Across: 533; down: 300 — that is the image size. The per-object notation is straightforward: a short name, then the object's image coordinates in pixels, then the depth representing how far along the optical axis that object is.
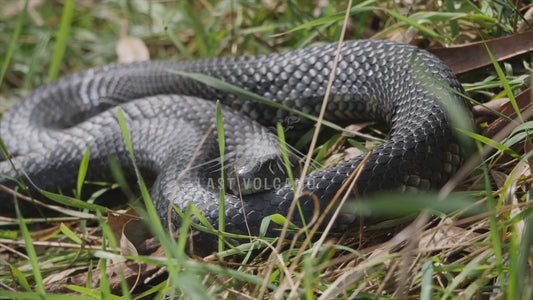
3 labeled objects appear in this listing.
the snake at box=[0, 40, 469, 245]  2.59
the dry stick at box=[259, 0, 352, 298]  1.98
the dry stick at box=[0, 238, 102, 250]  3.08
